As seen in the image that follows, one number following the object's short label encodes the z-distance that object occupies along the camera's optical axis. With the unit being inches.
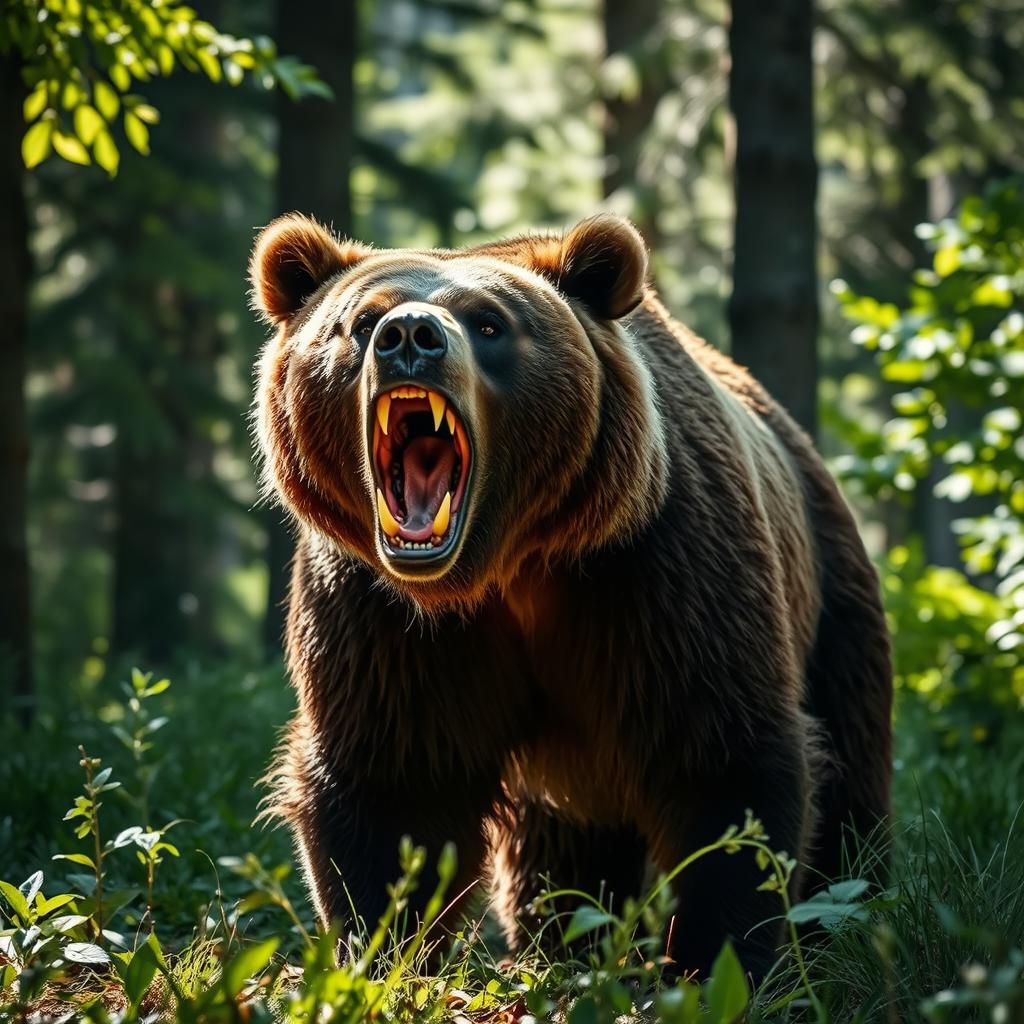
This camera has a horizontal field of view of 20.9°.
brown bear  282.8
